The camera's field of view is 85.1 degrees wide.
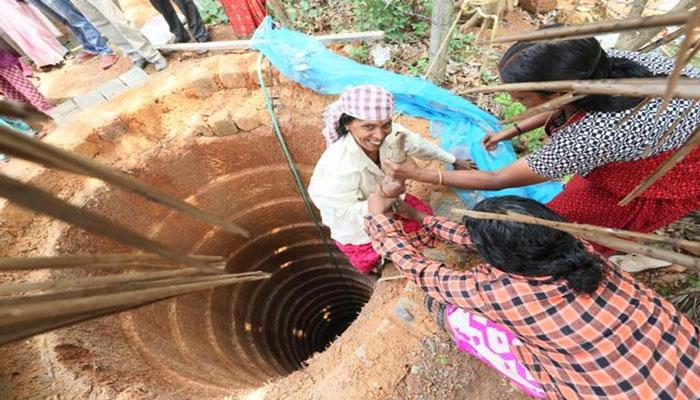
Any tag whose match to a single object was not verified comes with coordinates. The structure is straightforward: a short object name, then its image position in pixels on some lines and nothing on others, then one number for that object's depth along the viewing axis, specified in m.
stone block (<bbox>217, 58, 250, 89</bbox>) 3.87
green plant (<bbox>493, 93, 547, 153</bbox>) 3.22
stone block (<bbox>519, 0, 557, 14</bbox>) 5.23
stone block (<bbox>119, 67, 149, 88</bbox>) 4.22
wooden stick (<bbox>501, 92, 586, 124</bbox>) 0.70
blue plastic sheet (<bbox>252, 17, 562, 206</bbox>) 2.99
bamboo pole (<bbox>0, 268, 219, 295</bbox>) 0.67
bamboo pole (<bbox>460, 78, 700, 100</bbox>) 0.51
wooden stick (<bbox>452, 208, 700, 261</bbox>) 0.56
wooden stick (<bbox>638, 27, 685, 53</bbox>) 0.64
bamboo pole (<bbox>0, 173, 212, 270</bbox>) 0.45
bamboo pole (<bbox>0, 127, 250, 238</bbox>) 0.49
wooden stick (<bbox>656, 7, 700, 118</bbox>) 0.39
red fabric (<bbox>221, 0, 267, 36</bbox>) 4.12
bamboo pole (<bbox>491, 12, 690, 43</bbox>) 0.52
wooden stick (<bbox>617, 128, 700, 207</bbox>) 0.45
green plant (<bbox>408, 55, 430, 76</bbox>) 3.71
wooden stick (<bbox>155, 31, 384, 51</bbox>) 3.91
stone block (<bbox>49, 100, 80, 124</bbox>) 4.04
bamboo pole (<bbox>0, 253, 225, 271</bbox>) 0.65
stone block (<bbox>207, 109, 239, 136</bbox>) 3.84
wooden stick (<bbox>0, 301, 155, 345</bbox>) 0.50
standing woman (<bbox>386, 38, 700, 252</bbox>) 1.49
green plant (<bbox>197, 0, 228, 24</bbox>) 4.72
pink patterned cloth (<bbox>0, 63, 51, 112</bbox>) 3.87
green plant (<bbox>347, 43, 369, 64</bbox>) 3.87
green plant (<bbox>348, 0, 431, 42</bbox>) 3.96
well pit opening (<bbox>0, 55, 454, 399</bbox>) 2.73
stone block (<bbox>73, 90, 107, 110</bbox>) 4.13
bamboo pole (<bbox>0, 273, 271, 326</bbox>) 0.44
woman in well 2.15
